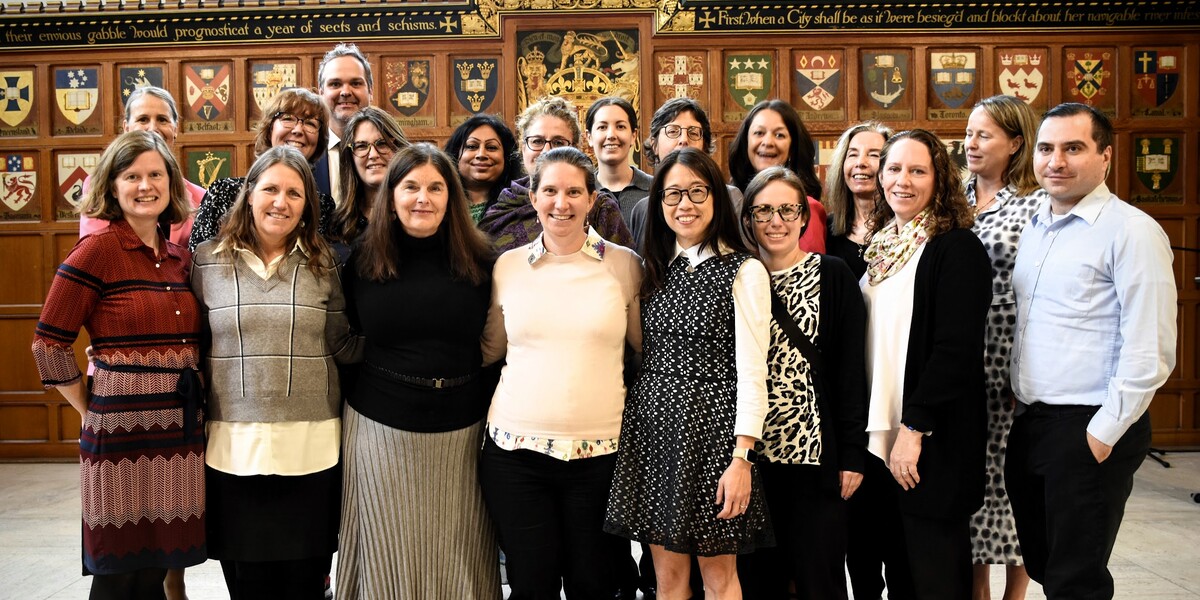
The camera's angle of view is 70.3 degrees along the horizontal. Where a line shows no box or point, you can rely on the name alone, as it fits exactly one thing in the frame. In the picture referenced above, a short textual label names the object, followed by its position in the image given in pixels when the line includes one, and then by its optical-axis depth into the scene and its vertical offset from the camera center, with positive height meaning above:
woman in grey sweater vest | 2.69 -0.35
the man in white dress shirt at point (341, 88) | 3.88 +0.87
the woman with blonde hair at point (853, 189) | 3.39 +0.34
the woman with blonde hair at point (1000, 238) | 2.88 +0.12
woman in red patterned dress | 2.63 -0.36
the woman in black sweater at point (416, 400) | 2.72 -0.40
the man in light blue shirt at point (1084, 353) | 2.46 -0.24
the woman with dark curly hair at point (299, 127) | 3.40 +0.60
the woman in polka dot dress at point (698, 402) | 2.50 -0.39
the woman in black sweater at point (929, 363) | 2.57 -0.28
